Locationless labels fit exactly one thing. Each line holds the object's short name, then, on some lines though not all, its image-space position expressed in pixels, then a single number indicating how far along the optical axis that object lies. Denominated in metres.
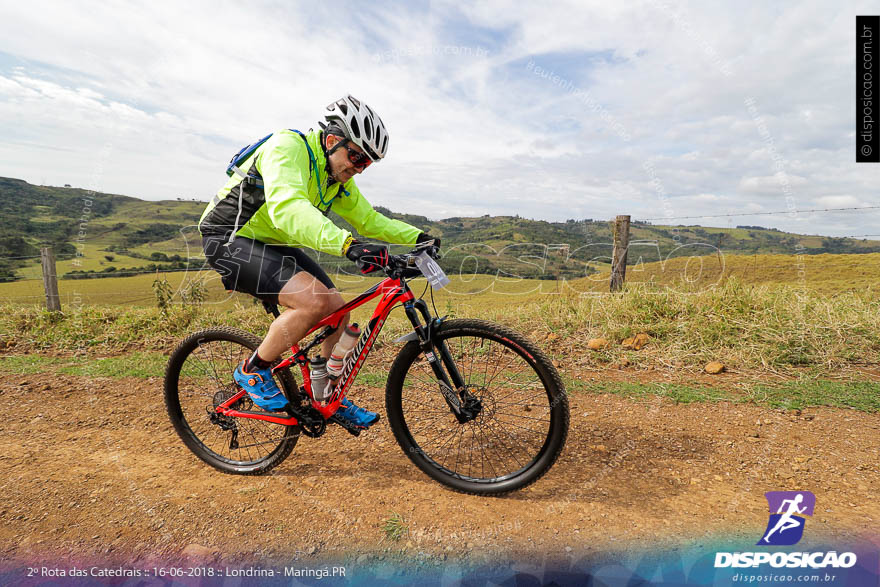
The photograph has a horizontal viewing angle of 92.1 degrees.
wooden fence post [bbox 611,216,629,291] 8.07
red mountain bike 2.80
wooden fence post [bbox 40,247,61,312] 8.88
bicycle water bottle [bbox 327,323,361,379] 3.10
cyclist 2.84
